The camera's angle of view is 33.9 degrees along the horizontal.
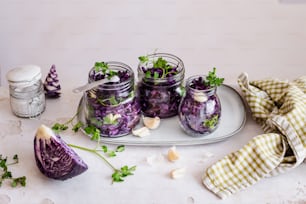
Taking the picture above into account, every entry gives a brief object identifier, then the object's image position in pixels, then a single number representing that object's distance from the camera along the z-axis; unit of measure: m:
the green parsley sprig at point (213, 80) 1.16
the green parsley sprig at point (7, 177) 1.08
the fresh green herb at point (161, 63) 1.24
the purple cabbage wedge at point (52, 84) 1.32
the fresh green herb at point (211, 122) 1.18
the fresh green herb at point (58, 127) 1.23
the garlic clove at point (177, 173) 1.10
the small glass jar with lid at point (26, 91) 1.21
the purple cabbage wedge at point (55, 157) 1.06
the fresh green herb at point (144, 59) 1.21
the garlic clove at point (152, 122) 1.22
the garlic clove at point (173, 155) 1.14
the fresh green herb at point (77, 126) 1.23
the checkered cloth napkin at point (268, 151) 1.08
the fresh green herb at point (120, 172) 1.09
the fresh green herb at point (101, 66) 1.18
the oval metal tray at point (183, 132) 1.18
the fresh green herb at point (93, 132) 1.18
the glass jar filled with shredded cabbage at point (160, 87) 1.22
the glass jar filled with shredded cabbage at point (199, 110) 1.16
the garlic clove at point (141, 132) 1.20
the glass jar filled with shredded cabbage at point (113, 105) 1.16
